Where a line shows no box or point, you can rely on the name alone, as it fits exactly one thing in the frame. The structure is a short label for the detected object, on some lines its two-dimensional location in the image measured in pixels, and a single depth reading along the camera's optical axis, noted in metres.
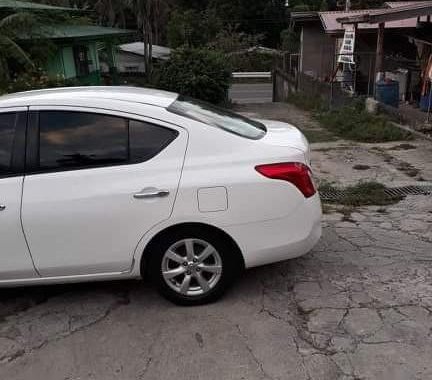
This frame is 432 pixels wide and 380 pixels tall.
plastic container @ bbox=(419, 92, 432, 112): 13.22
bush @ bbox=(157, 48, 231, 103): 21.25
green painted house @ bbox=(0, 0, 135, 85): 21.14
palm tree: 16.64
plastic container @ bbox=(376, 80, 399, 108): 13.54
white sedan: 3.48
